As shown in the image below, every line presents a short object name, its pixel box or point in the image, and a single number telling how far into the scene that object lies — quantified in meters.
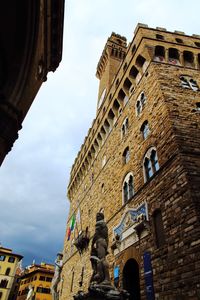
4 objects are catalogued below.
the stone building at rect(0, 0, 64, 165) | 4.88
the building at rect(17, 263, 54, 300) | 40.25
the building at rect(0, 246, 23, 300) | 38.94
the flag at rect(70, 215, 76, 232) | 19.49
